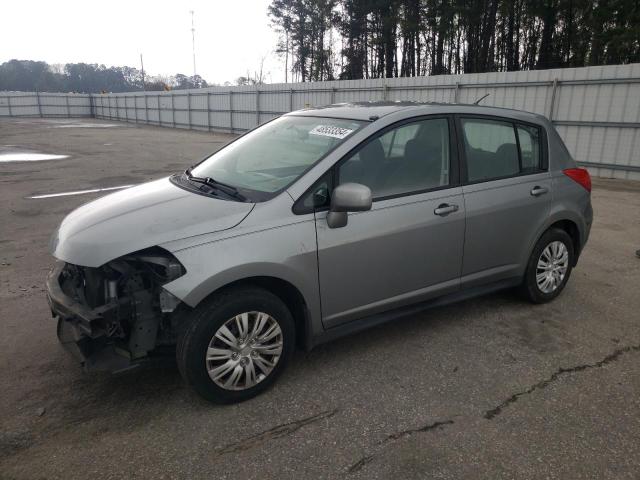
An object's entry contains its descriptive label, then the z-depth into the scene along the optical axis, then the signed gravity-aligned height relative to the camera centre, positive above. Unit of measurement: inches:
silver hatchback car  105.3 -32.4
